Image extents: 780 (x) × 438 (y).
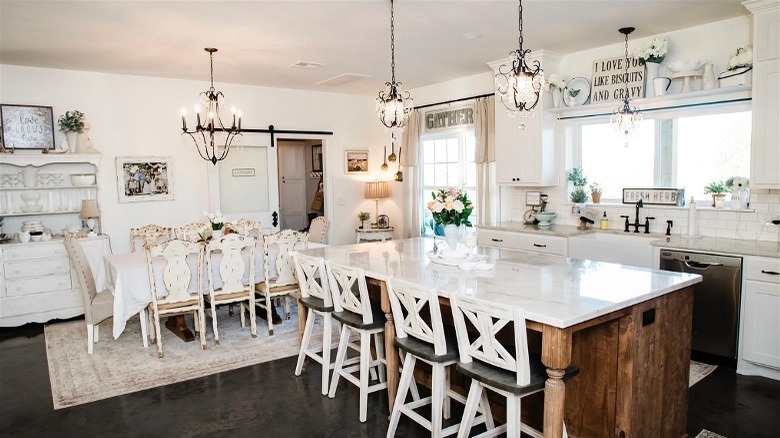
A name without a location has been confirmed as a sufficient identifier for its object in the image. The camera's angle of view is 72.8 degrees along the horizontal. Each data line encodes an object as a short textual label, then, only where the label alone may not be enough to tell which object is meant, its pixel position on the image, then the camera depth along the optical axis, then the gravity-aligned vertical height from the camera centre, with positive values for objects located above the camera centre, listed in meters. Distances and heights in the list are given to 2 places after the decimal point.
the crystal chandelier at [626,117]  4.95 +0.61
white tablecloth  4.45 -0.85
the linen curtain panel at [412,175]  7.68 +0.14
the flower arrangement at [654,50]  4.71 +1.17
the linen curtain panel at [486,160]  6.41 +0.29
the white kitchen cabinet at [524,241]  5.20 -0.62
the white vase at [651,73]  4.84 +0.99
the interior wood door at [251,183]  7.11 +0.05
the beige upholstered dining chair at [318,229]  6.17 -0.51
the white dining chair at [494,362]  2.33 -0.84
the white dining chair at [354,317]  3.30 -0.86
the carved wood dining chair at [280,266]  5.08 -0.78
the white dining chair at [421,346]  2.73 -0.87
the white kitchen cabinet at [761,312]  3.78 -0.96
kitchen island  2.34 -0.77
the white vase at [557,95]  5.63 +0.92
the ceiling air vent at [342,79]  6.58 +1.35
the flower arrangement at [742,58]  4.17 +0.96
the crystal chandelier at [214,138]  6.72 +0.63
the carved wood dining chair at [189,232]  5.85 -0.50
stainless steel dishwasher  3.95 -0.92
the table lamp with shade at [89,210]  5.81 -0.23
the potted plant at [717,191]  4.62 -0.10
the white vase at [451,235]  3.71 -0.36
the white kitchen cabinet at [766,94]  3.92 +0.64
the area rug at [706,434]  3.07 -1.48
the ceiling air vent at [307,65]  5.81 +1.34
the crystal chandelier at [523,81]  3.28 +0.63
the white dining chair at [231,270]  4.76 -0.76
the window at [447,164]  7.06 +0.28
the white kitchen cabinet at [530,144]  5.62 +0.42
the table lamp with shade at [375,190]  8.00 -0.08
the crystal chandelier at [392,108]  4.05 +0.58
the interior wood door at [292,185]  10.09 +0.02
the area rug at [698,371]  3.88 -1.45
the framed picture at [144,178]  6.27 +0.12
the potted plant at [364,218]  7.99 -0.51
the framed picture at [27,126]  5.59 +0.68
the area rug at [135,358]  3.93 -1.44
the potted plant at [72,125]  5.72 +0.69
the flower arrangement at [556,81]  5.54 +1.06
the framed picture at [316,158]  10.07 +0.53
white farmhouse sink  4.59 -0.61
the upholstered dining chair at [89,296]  4.50 -0.93
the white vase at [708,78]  4.51 +0.87
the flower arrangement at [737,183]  4.42 -0.03
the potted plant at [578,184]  5.63 -0.02
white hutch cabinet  5.42 -0.67
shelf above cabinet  4.37 +0.73
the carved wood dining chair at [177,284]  4.42 -0.84
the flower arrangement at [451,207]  3.65 -0.17
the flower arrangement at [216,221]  5.19 -0.33
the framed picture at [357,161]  8.06 +0.37
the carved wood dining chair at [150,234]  5.70 -0.50
